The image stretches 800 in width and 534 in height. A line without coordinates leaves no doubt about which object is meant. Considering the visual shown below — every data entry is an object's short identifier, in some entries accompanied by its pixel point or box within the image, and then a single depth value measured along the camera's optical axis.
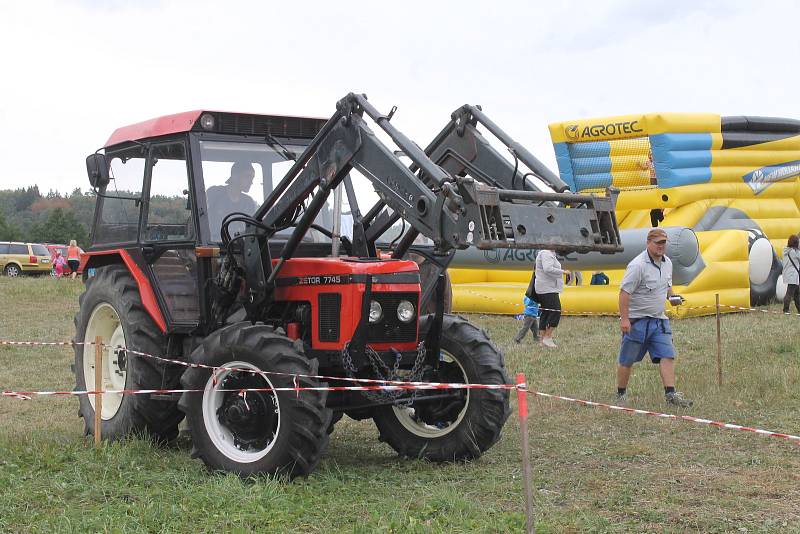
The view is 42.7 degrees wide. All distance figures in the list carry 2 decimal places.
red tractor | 6.21
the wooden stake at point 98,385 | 7.61
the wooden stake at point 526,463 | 4.88
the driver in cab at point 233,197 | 7.35
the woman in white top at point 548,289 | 14.30
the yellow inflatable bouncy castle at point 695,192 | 17.17
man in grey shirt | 9.65
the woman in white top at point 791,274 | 17.39
